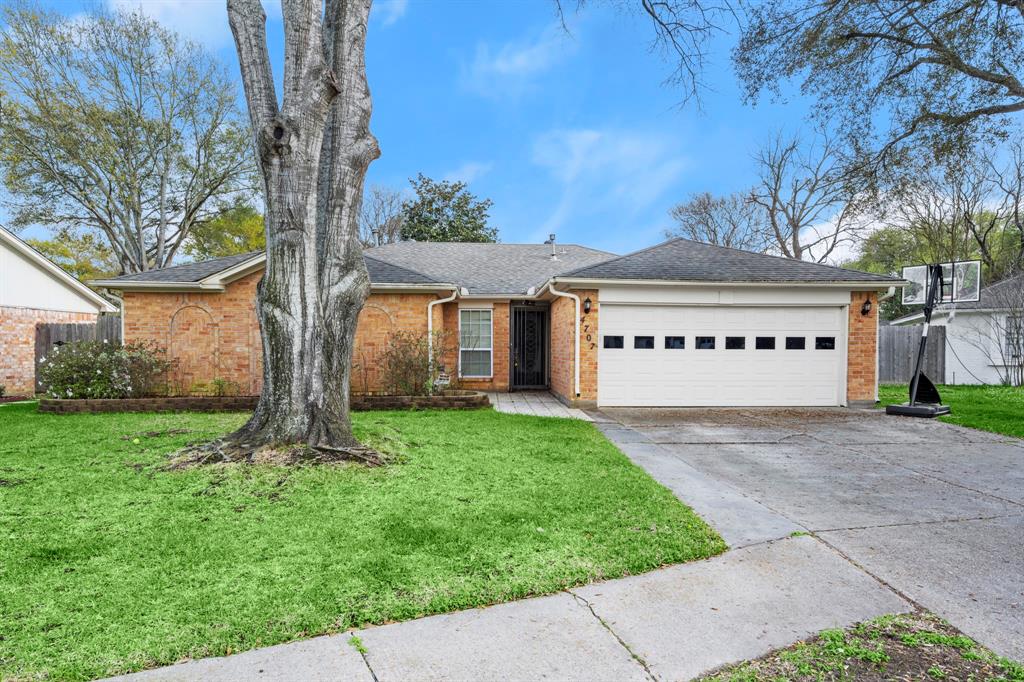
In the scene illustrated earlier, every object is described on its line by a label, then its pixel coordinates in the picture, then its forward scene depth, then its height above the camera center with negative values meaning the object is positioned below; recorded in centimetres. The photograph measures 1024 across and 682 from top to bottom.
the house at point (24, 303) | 1327 +116
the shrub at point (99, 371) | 999 -52
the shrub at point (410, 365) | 1069 -43
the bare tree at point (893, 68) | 842 +483
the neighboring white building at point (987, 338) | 1503 +17
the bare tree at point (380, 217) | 2970 +743
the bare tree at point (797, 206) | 2300 +655
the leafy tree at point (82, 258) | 2575 +451
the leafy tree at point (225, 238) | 2575 +559
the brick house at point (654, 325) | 1055 +40
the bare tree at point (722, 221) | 2678 +675
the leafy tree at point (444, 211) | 2655 +692
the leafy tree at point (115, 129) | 1720 +787
